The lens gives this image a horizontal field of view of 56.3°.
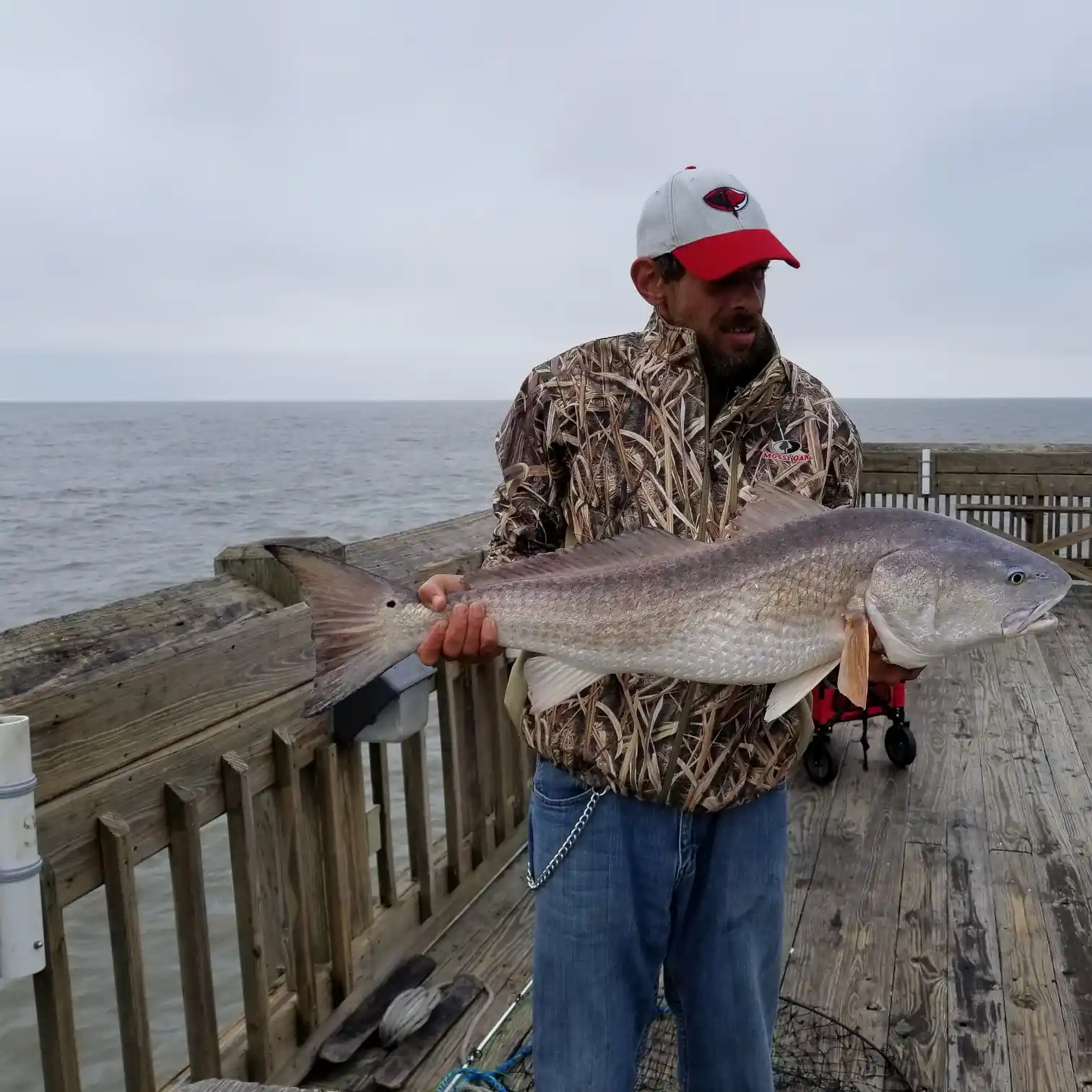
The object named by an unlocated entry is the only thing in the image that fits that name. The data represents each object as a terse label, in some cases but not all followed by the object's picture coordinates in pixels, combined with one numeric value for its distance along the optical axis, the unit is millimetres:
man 2336
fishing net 3079
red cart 5411
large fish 2336
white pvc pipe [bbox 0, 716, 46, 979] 2021
